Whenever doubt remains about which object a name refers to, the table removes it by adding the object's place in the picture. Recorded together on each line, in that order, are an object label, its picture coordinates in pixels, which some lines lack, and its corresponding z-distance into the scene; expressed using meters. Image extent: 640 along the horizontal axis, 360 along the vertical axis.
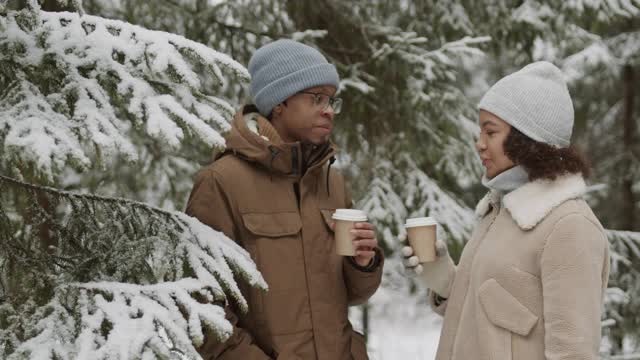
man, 2.84
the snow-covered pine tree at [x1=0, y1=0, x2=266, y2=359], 2.04
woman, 2.39
